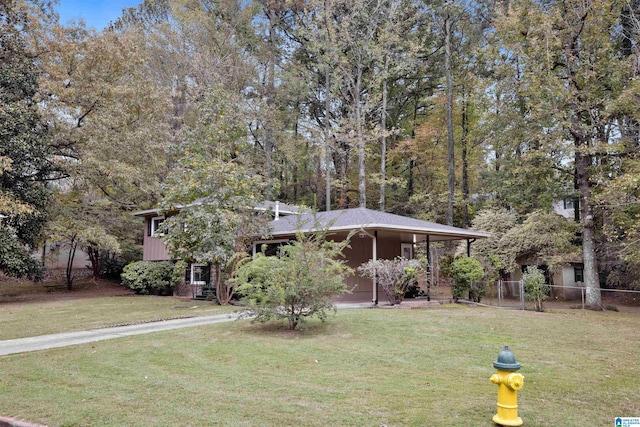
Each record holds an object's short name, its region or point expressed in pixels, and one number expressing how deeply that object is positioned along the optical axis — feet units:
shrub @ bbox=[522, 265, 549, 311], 46.75
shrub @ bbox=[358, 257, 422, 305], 42.80
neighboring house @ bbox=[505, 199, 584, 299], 71.82
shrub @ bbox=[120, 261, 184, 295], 66.54
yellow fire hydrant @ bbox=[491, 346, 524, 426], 12.82
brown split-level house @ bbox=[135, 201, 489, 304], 48.49
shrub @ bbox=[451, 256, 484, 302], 51.78
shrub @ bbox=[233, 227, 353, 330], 27.71
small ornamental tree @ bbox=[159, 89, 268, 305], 46.44
